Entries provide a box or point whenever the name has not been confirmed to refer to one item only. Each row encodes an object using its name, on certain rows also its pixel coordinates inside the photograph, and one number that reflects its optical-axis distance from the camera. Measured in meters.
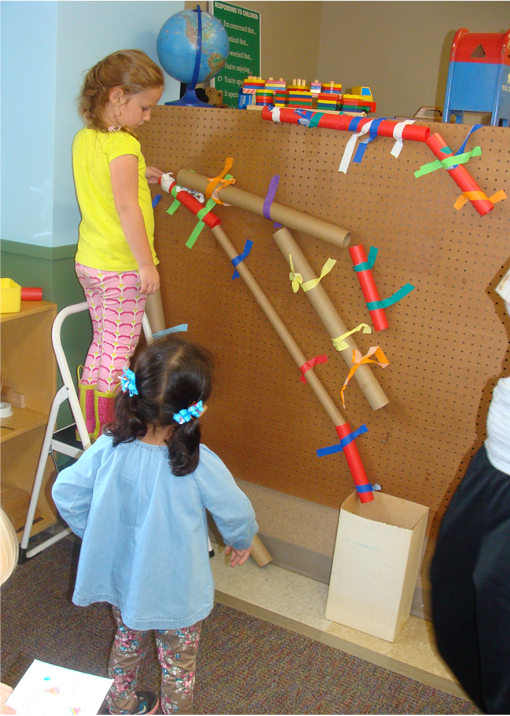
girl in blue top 1.36
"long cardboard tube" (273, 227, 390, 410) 2.10
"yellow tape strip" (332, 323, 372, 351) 2.11
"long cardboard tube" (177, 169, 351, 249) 2.01
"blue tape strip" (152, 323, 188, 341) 1.95
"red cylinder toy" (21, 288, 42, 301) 2.21
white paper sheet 0.93
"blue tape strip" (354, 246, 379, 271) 2.03
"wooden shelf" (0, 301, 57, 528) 2.23
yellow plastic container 2.02
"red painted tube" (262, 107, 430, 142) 1.85
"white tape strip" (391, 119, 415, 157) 1.88
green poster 3.38
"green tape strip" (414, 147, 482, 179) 1.82
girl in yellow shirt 1.90
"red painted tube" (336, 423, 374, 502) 2.17
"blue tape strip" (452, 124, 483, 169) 1.82
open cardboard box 1.93
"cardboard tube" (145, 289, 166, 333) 2.42
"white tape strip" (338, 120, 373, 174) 1.98
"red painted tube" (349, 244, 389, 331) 2.03
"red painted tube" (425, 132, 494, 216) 1.83
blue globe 2.21
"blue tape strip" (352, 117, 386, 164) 1.92
